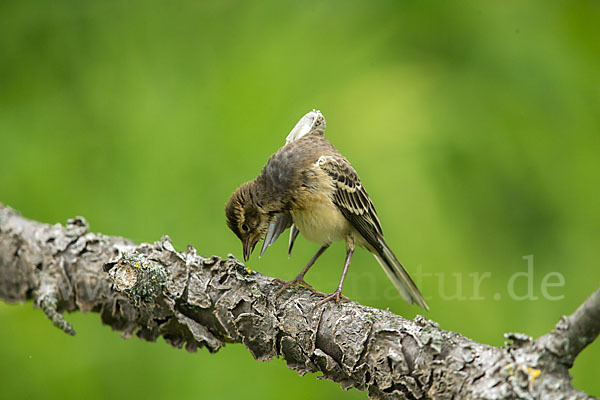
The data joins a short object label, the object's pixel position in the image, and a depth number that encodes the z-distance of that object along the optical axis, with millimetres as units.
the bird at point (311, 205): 5857
